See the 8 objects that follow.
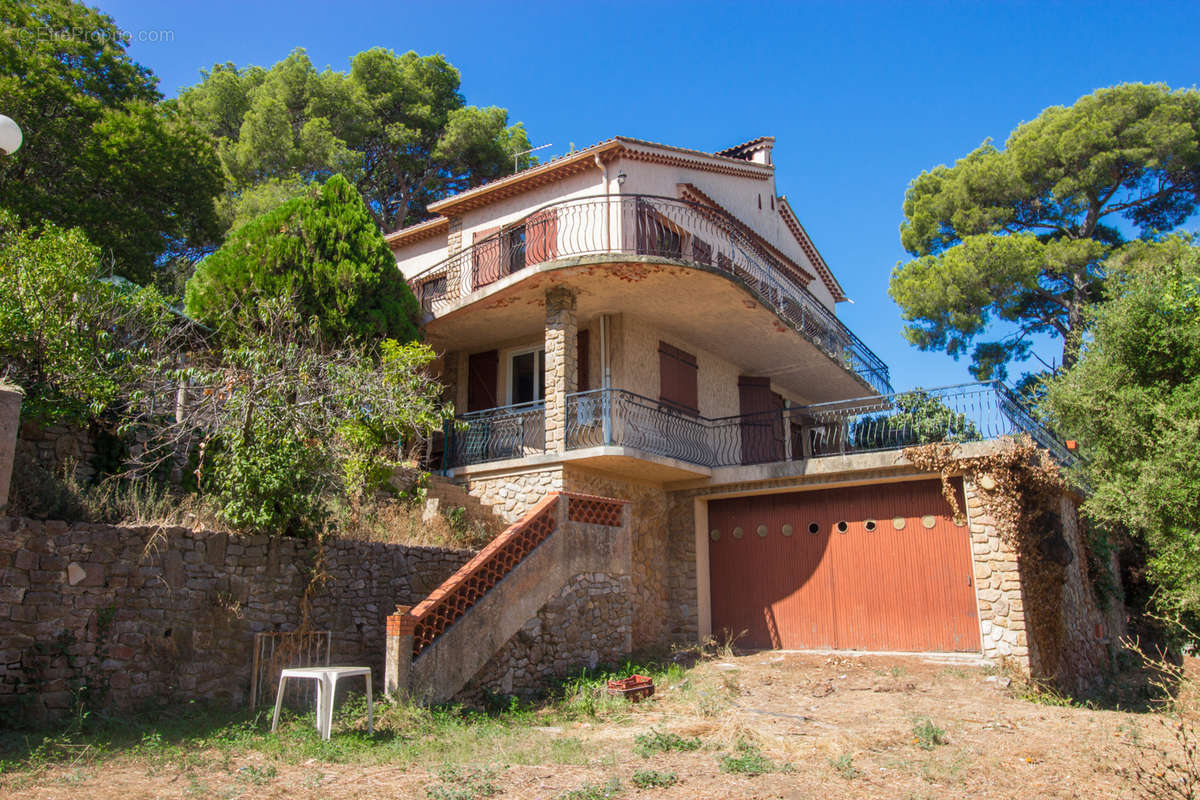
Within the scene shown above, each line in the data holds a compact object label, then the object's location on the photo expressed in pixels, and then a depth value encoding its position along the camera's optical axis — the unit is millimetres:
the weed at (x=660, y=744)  6926
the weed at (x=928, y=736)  7355
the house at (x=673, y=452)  11109
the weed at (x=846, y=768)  6223
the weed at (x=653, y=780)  5867
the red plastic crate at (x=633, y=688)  9492
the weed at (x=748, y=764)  6293
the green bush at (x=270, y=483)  8406
